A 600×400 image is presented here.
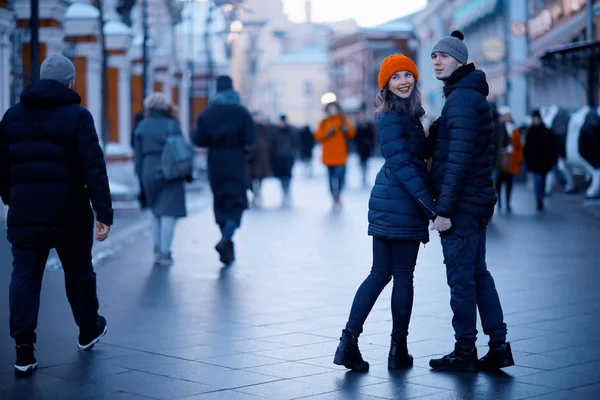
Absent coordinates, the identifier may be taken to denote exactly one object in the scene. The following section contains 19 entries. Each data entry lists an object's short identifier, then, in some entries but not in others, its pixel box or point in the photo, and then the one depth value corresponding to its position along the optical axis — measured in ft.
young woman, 25.03
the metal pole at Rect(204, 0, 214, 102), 143.69
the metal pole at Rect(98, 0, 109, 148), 76.43
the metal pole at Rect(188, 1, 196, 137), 141.91
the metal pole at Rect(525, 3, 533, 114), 169.19
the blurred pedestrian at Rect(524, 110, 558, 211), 77.00
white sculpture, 82.74
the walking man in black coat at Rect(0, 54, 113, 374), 25.94
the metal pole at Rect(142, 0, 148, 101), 91.08
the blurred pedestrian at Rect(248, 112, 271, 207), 84.53
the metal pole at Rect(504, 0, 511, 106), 173.06
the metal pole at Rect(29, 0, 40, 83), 49.92
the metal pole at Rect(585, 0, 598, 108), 91.71
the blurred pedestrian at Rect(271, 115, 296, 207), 89.20
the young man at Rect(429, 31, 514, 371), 24.57
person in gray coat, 45.96
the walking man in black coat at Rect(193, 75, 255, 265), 46.55
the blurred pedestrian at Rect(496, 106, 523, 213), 72.90
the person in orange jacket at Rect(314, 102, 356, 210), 78.84
